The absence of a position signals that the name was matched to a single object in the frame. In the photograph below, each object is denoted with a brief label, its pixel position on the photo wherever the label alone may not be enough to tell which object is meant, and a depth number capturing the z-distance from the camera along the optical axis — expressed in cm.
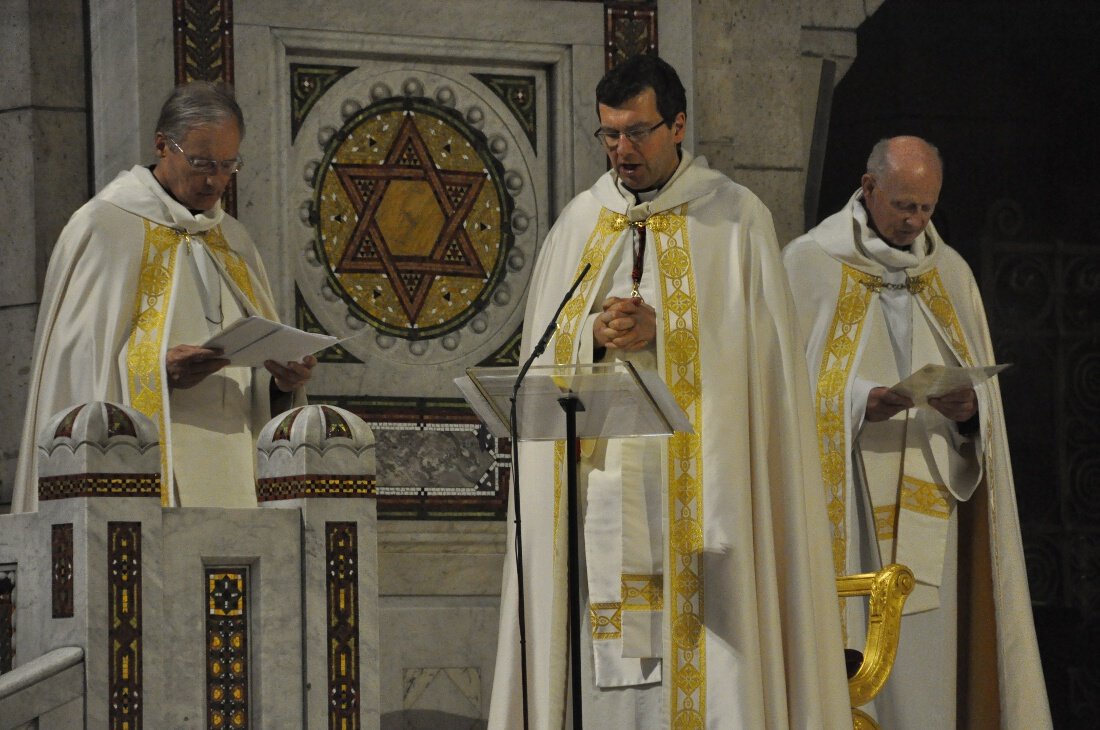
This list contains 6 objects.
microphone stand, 1024
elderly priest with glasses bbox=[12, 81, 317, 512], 1291
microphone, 1020
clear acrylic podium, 1036
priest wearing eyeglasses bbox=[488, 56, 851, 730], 1138
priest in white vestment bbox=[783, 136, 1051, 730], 1377
